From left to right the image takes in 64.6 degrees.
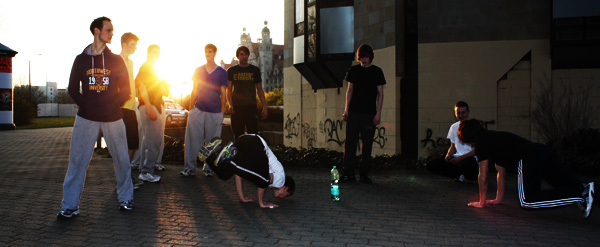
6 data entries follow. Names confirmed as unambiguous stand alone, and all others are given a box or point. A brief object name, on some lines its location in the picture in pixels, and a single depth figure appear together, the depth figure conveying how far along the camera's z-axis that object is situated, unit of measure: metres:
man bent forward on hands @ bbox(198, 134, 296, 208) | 5.20
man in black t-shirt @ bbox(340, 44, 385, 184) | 7.11
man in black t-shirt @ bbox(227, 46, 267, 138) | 8.00
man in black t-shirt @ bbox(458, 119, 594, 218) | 4.68
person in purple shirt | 7.66
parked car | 30.38
